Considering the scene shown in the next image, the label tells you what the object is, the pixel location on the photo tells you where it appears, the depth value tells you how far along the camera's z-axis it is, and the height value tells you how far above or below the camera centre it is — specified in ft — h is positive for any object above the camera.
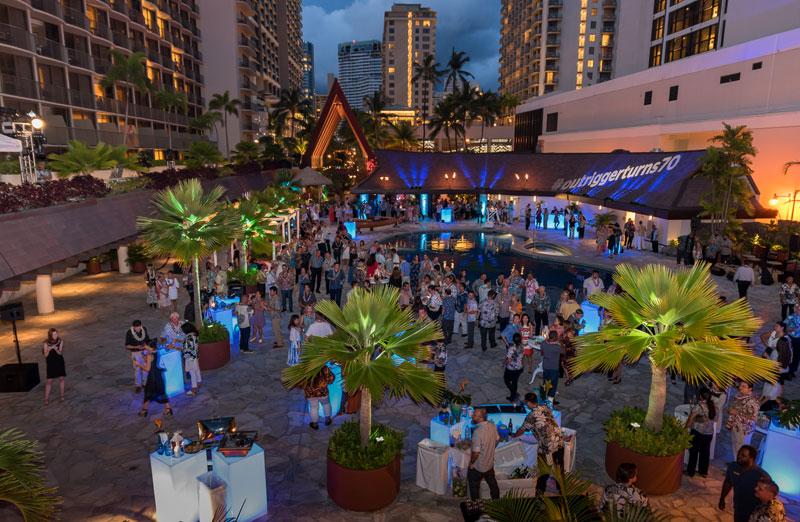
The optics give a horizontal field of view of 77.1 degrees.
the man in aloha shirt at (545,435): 23.20 -11.89
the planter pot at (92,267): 70.64 -13.02
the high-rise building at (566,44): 270.05 +72.62
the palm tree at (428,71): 254.47 +52.23
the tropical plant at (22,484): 12.92 -8.10
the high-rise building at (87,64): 95.86 +23.99
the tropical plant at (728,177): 72.02 -0.22
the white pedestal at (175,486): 21.59 -13.38
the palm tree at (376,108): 227.81 +29.83
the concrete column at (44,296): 52.21 -12.64
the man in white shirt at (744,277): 51.85 -10.41
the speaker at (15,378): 34.40 -13.87
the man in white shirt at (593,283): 45.94 -9.87
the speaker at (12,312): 35.42 -9.79
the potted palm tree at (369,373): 20.62 -8.11
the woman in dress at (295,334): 36.47 -11.51
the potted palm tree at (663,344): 20.75 -7.16
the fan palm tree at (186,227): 36.83 -3.94
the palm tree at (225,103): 179.83 +25.29
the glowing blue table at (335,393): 32.09 -13.92
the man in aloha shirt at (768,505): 16.69 -10.95
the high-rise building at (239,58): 200.64 +48.26
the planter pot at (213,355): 37.99 -13.66
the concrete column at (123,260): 71.36 -12.18
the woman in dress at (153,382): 30.66 -12.56
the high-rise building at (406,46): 553.23 +140.98
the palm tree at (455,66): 246.47 +53.05
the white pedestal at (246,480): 21.67 -13.29
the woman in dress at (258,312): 42.57 -11.60
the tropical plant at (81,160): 56.18 +1.47
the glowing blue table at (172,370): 32.94 -13.01
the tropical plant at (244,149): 147.46 +7.18
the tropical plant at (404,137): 245.45 +18.30
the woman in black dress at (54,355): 31.50 -11.29
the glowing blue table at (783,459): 23.80 -13.46
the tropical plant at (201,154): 105.60 +4.25
